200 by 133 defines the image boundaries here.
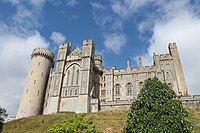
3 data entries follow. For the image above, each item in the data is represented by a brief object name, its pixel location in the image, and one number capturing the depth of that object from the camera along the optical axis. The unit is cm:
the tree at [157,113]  1353
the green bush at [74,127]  1465
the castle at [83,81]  3711
